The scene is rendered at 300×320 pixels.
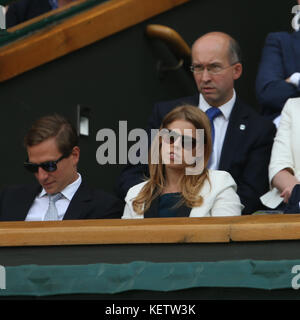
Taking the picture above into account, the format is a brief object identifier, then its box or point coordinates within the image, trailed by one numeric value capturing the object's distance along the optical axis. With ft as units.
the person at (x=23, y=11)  44.75
